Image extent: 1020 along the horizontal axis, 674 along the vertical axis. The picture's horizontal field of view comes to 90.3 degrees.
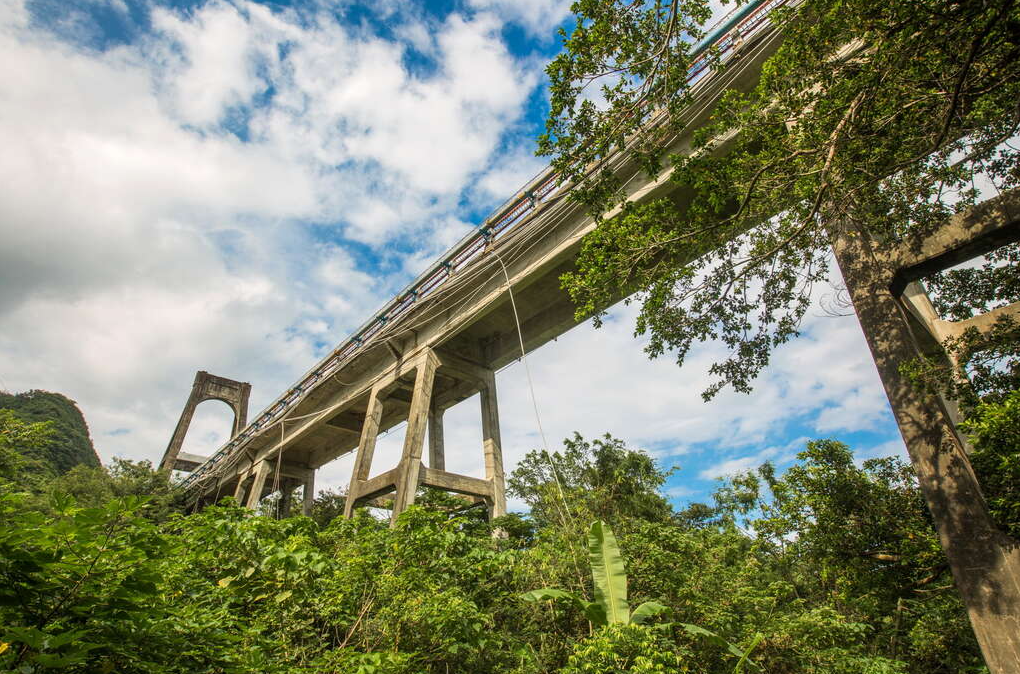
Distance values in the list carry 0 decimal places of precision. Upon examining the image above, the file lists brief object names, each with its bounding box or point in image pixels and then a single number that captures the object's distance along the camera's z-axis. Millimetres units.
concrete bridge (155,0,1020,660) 4688
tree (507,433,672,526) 13330
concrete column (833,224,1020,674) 4285
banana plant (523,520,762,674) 4887
